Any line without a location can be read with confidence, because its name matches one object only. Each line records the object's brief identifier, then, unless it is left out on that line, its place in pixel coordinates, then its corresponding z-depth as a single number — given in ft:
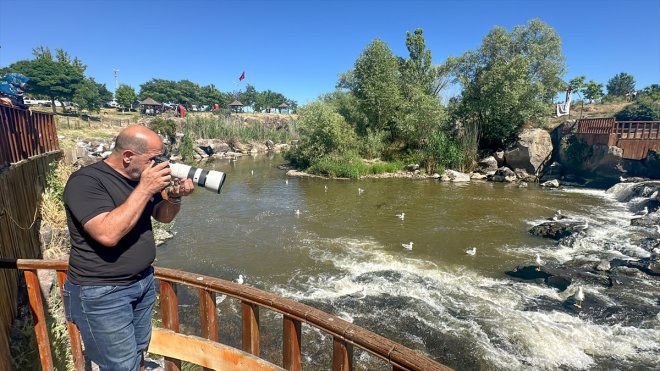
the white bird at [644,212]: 52.44
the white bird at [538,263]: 35.23
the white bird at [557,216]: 52.29
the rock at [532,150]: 88.99
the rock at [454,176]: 88.43
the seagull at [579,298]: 27.84
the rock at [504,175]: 87.76
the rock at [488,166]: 93.35
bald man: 6.82
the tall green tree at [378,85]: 104.99
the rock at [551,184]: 80.23
